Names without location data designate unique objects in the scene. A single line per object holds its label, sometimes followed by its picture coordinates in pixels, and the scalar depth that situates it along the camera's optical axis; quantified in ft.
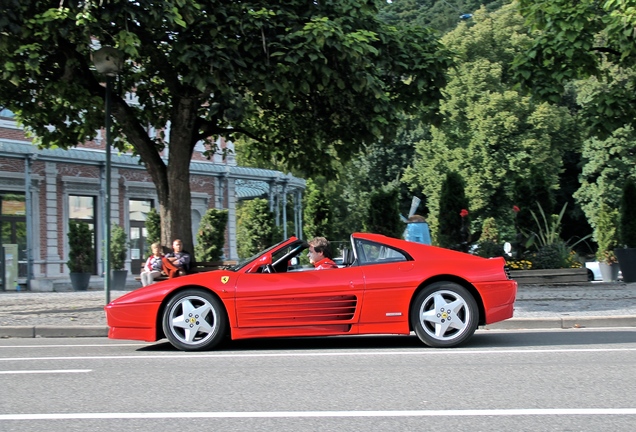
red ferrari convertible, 30.86
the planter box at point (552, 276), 63.62
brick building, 104.63
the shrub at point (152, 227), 107.14
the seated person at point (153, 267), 55.93
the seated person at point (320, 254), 32.81
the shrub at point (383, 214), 81.41
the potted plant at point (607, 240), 83.76
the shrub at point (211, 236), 94.48
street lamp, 43.60
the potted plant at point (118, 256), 94.32
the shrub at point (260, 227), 90.89
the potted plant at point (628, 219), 76.33
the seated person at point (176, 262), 49.62
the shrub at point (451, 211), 78.28
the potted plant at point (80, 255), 92.94
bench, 51.58
